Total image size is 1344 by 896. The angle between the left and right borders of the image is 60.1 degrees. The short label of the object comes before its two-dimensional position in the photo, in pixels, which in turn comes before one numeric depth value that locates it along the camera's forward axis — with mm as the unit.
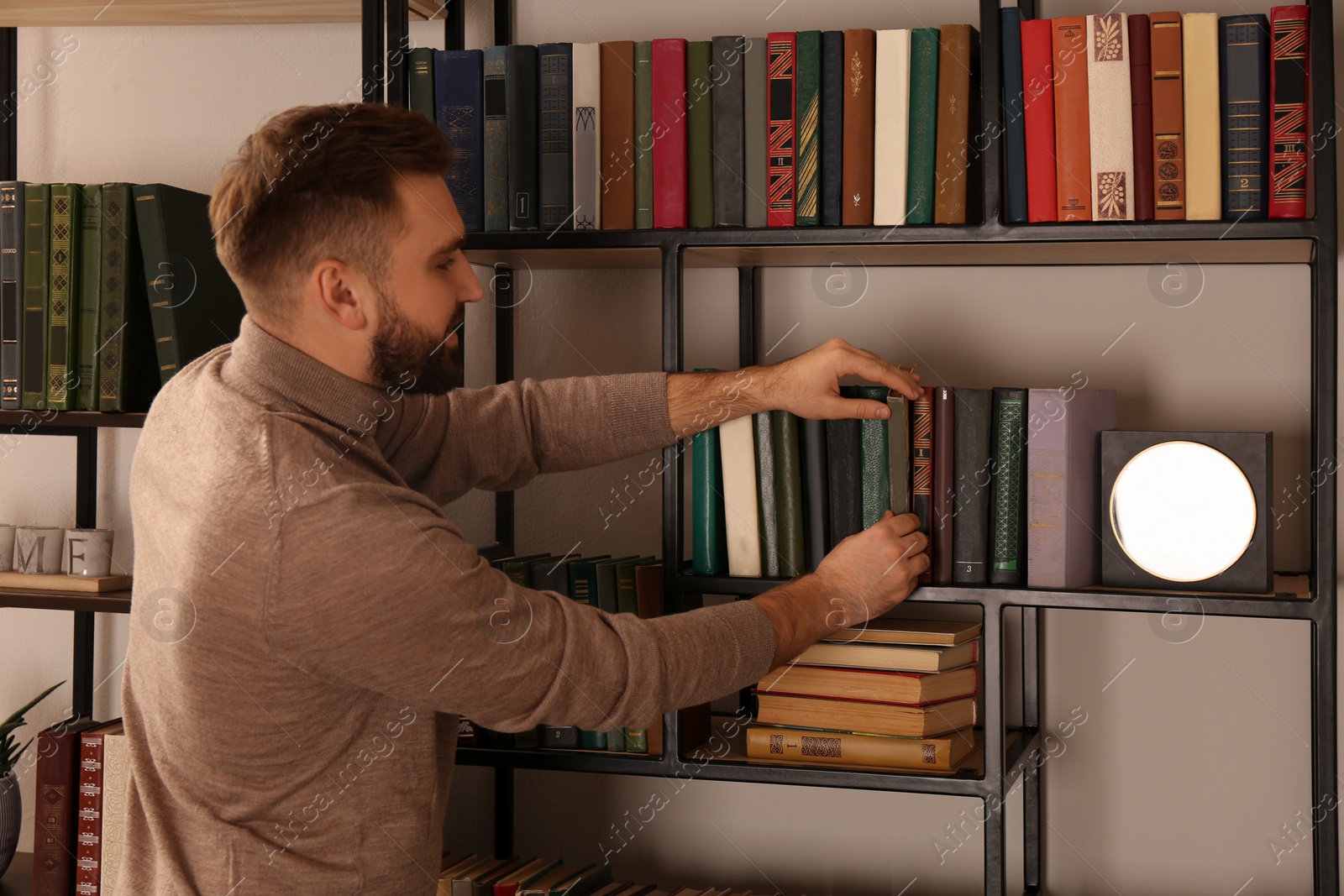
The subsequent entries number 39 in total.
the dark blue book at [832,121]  1354
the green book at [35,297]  1566
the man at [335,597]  1073
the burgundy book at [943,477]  1346
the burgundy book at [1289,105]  1217
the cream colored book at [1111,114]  1266
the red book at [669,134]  1411
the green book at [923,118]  1330
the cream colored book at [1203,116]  1244
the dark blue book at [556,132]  1449
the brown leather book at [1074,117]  1275
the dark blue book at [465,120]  1476
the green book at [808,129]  1358
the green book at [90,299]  1564
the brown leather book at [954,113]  1325
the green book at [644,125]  1429
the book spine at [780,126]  1364
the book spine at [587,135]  1442
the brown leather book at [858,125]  1347
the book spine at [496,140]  1466
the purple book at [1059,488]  1301
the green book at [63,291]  1562
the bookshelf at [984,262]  1225
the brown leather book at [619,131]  1439
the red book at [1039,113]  1287
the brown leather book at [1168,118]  1253
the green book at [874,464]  1359
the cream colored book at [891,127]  1337
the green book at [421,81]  1484
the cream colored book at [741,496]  1407
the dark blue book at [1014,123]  1300
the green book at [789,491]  1397
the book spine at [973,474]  1338
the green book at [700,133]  1402
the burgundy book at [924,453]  1351
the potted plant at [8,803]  1720
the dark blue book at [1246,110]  1229
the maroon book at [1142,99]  1264
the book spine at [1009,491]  1326
